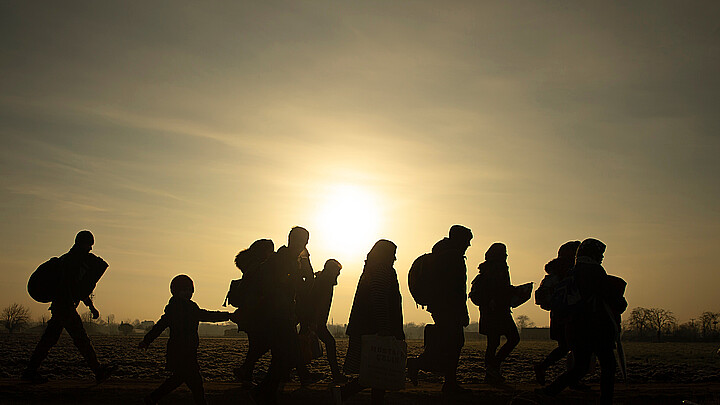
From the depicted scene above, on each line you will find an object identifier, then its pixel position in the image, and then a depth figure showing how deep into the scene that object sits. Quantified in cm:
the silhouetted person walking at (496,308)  1174
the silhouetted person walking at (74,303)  1068
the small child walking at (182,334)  902
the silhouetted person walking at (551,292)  1125
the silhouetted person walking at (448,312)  1062
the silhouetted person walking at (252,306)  917
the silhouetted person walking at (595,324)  925
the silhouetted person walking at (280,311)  877
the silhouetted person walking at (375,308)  913
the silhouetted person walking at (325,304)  1209
